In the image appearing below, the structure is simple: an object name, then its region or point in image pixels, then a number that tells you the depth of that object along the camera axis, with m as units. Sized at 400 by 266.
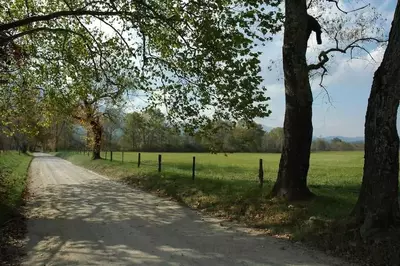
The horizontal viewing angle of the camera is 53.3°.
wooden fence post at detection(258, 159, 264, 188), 15.11
